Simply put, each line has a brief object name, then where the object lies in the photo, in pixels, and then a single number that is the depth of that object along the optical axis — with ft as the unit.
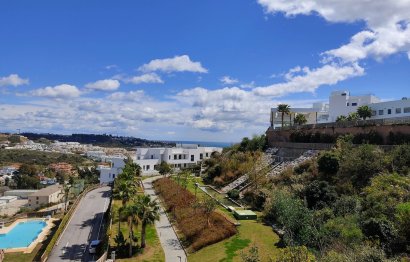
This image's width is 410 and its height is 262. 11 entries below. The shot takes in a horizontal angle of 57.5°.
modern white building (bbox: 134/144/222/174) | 245.28
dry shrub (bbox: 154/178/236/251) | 94.22
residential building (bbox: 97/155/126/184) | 238.68
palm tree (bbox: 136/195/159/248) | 95.81
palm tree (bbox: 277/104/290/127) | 205.57
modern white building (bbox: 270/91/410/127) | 179.63
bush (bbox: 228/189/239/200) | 134.19
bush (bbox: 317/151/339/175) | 111.86
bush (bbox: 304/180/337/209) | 94.48
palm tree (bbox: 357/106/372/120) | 180.75
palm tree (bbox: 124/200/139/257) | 94.79
